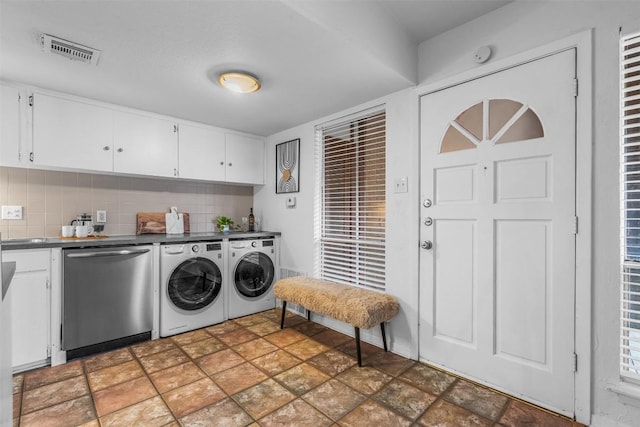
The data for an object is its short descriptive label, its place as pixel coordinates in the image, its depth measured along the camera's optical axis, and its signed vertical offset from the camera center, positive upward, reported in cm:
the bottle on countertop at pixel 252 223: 405 -14
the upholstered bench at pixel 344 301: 223 -71
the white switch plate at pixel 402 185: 245 +23
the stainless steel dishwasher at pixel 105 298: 234 -70
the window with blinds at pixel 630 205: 152 +5
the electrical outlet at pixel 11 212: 256 +0
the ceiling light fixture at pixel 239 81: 218 +98
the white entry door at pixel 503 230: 173 -11
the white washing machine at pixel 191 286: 283 -72
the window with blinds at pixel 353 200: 271 +12
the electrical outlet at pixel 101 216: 303 -4
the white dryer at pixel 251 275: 327 -70
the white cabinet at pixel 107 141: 240 +68
